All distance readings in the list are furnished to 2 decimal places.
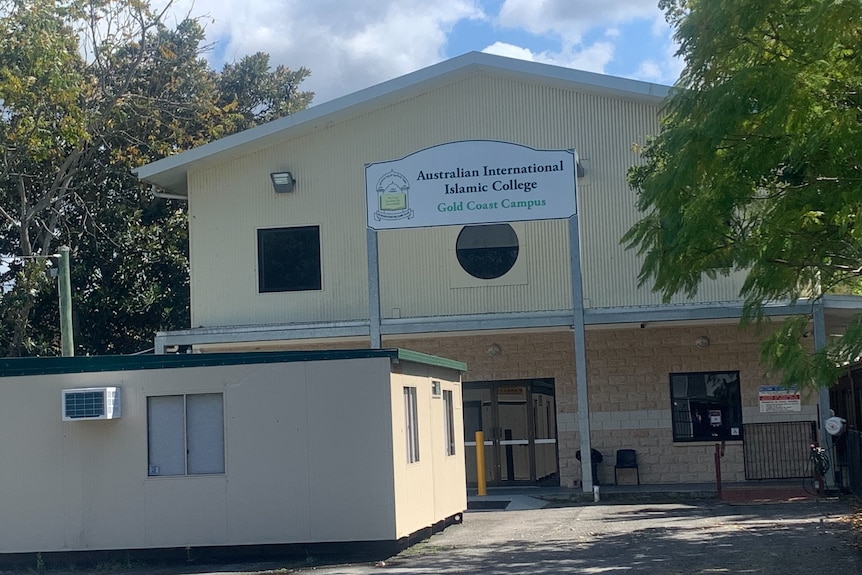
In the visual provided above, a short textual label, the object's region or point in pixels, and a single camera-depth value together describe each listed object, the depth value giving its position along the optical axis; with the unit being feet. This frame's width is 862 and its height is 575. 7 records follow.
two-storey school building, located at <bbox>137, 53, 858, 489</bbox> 72.43
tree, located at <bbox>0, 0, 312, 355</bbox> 91.40
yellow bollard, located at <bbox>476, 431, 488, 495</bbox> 70.23
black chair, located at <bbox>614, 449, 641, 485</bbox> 73.41
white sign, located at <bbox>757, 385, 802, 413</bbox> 72.64
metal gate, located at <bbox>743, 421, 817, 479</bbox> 72.69
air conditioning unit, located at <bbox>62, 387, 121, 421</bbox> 44.32
